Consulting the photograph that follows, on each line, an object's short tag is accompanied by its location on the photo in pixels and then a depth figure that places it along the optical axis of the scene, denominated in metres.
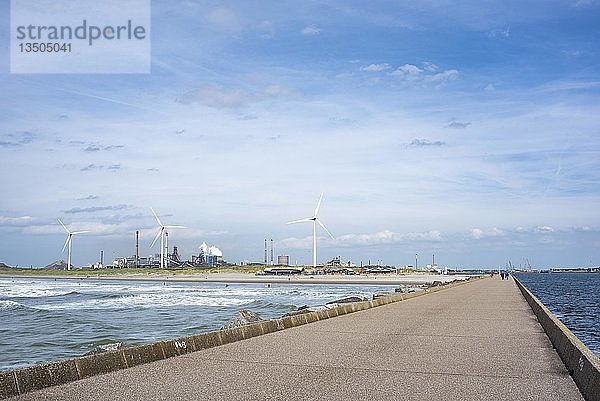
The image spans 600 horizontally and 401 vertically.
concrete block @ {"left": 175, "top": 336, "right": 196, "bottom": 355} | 11.02
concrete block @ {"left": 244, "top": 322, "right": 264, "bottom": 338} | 13.56
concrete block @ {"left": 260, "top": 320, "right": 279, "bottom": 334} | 14.42
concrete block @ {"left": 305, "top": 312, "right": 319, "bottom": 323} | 17.38
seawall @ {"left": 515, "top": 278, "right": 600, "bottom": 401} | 7.75
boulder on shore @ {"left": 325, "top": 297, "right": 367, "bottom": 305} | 28.62
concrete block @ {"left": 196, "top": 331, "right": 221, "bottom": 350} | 11.66
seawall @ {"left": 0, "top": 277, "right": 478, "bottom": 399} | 7.66
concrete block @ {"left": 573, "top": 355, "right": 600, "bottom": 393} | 7.92
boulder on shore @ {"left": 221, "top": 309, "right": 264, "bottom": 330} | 18.68
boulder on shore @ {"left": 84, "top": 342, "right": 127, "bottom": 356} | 12.70
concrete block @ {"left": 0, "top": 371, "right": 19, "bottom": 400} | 7.35
